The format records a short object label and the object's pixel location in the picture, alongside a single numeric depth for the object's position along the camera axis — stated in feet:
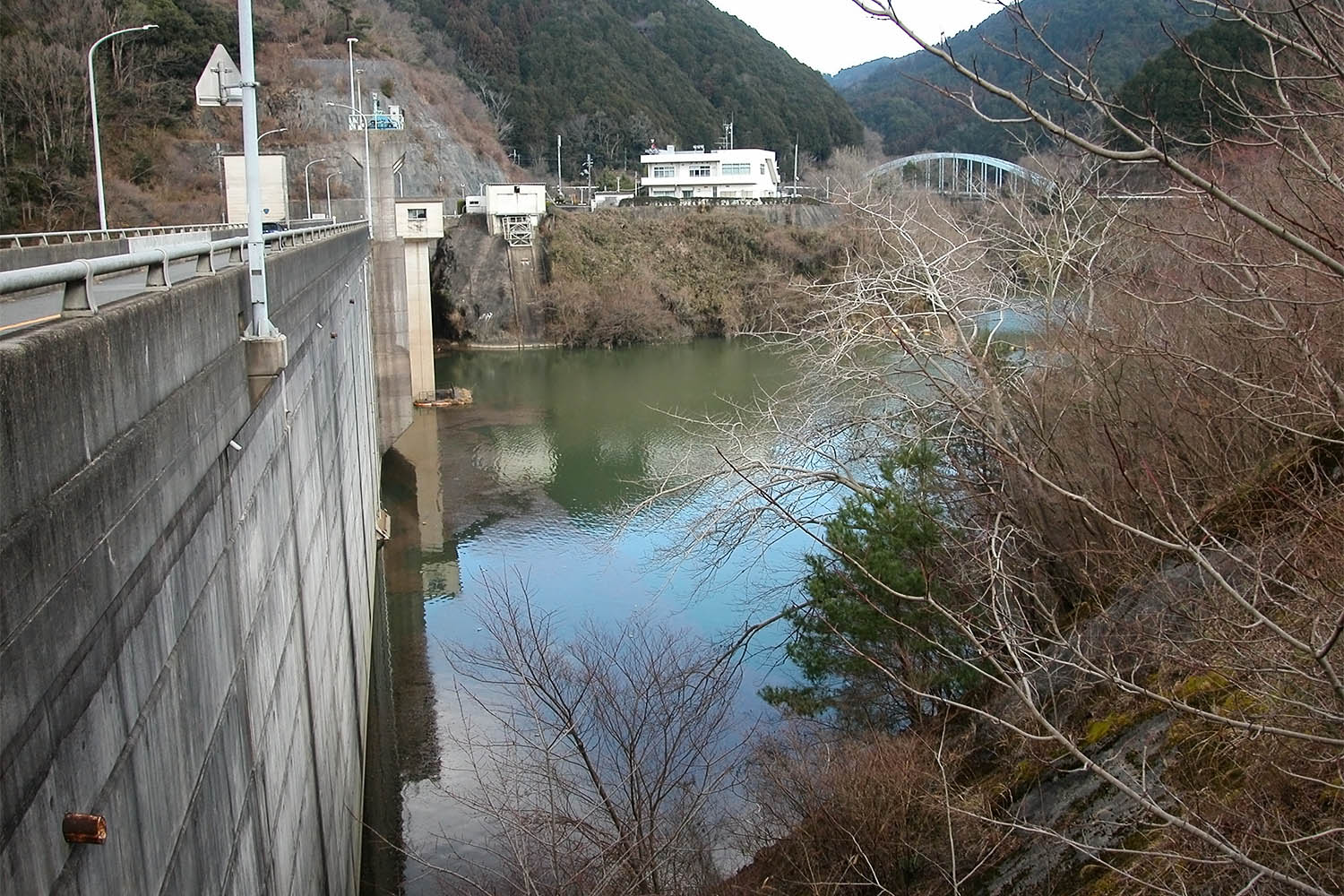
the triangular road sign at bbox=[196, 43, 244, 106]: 27.20
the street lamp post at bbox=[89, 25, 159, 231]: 68.03
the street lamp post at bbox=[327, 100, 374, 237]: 126.47
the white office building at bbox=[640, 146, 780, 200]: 294.46
